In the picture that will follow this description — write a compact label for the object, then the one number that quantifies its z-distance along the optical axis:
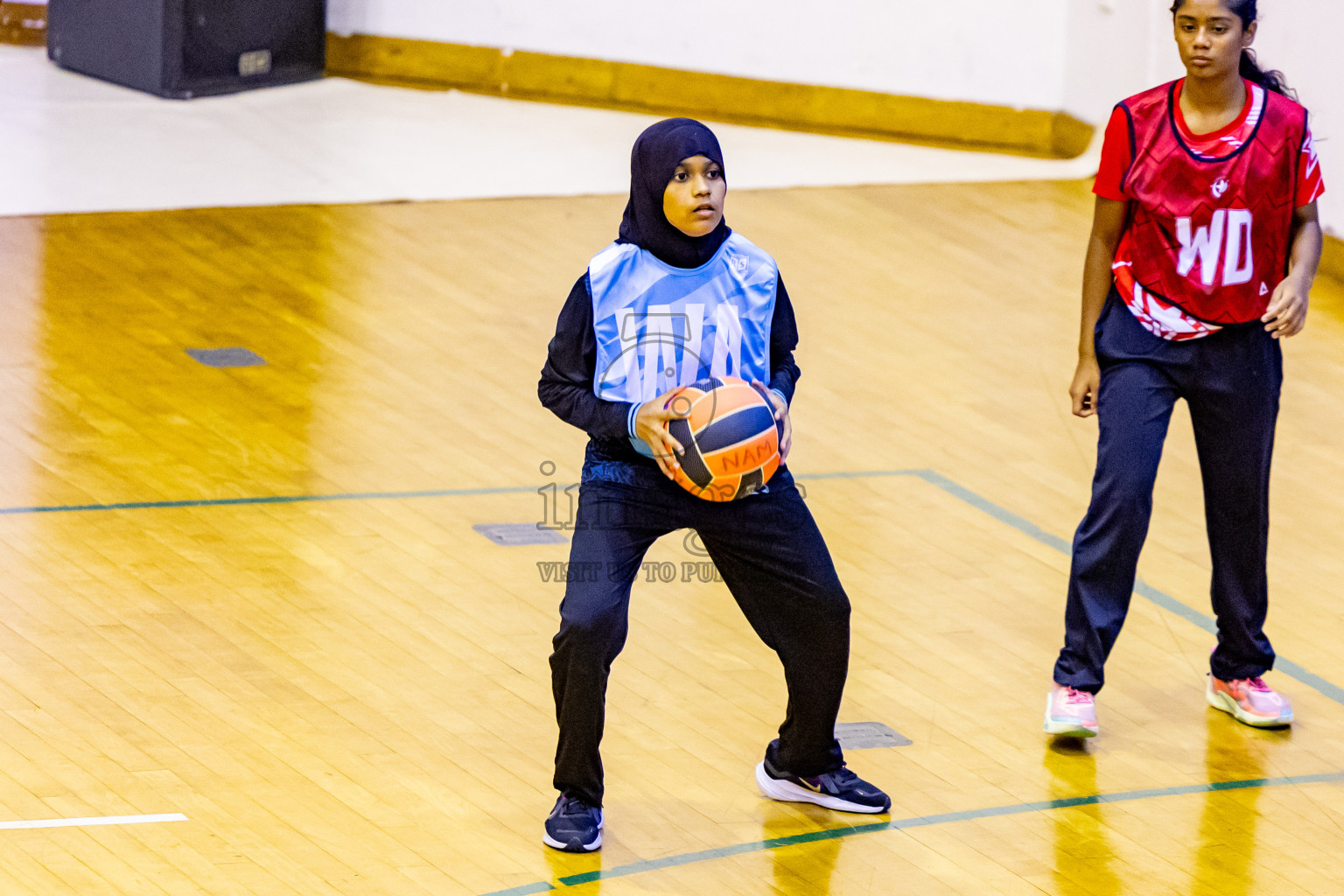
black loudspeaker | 25.25
